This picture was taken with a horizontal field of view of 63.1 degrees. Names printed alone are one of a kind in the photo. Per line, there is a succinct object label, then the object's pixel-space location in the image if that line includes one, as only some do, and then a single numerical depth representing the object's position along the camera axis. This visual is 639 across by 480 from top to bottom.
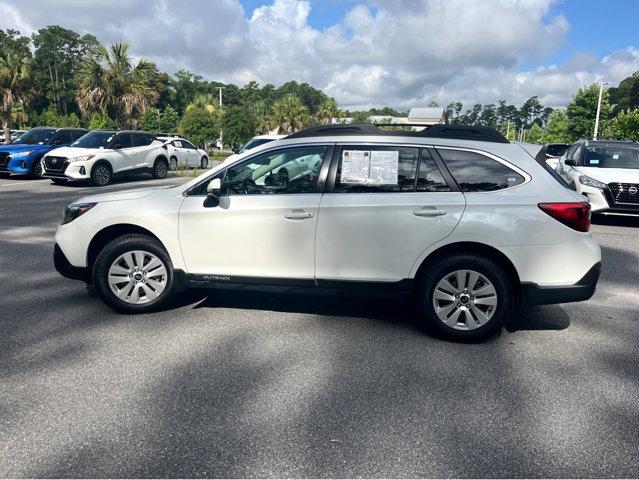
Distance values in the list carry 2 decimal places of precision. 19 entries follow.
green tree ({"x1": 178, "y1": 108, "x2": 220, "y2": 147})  46.53
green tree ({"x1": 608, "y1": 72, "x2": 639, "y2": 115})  90.44
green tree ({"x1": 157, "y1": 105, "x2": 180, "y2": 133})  62.56
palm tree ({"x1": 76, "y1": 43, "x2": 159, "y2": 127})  31.55
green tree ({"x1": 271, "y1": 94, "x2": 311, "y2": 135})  58.38
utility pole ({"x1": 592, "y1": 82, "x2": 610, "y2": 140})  41.75
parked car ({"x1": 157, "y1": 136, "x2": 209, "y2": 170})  22.00
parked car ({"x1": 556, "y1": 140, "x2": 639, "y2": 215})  10.09
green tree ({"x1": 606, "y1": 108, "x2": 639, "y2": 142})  24.75
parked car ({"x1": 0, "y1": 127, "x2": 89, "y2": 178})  16.88
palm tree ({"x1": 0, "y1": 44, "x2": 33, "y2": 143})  33.22
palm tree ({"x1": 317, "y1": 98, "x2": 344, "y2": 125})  65.88
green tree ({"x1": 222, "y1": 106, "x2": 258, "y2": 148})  48.25
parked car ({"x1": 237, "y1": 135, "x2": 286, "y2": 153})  14.23
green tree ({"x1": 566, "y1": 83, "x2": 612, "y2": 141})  45.50
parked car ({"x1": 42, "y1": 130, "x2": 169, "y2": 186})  15.42
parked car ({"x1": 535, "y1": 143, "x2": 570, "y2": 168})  14.91
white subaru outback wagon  4.18
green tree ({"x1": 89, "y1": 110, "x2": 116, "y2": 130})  38.53
